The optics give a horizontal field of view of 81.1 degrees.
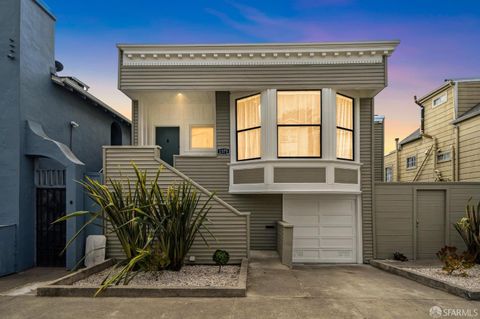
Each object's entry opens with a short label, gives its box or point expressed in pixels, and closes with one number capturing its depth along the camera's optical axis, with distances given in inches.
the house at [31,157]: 290.7
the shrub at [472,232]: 280.5
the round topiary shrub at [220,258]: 249.3
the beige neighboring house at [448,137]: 434.6
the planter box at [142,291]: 198.4
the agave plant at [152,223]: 230.2
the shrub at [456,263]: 241.0
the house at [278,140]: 309.3
